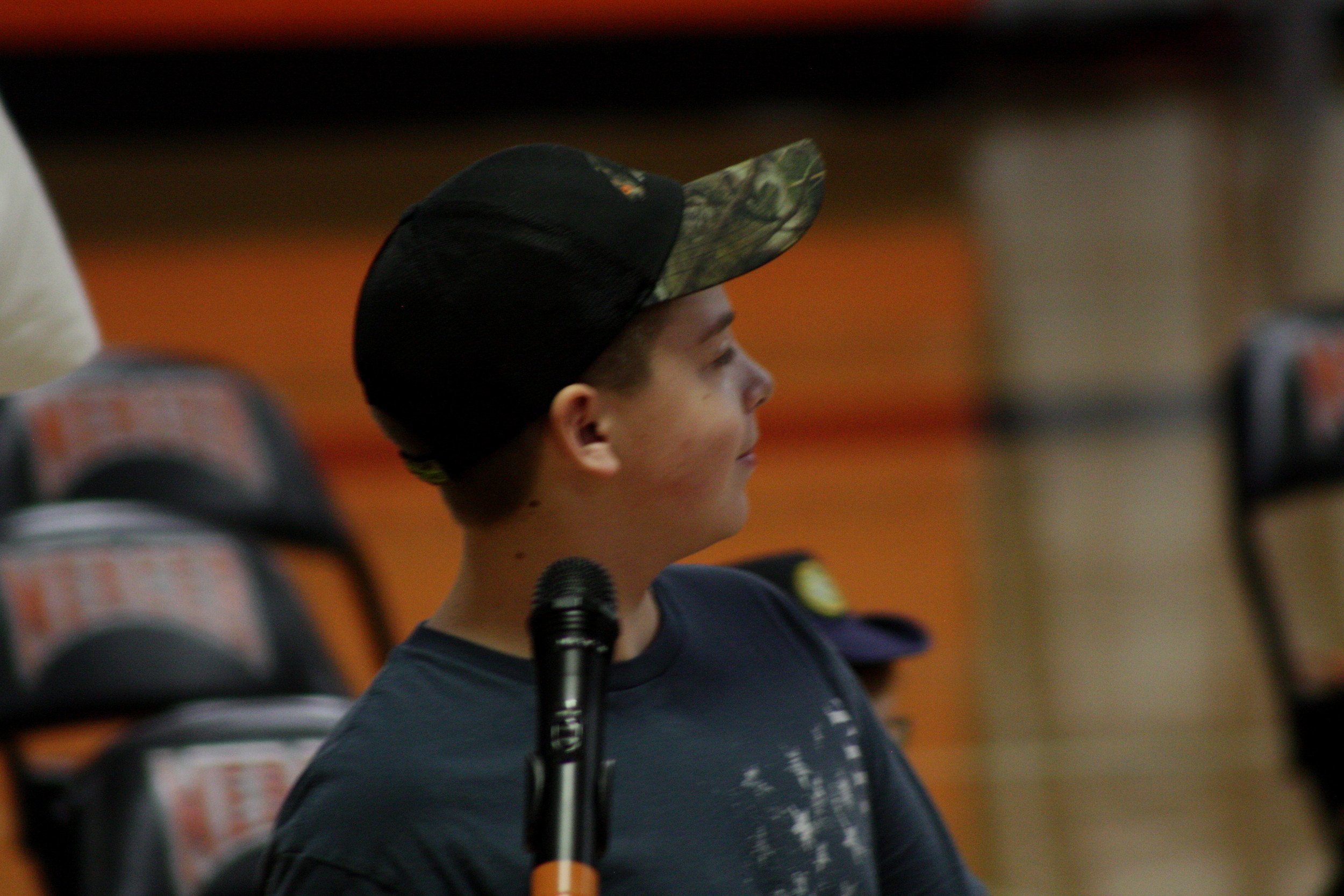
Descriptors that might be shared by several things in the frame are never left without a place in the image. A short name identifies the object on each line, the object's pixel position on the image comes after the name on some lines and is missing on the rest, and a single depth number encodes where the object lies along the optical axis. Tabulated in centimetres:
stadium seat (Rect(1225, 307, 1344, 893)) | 901
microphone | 546
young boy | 560
